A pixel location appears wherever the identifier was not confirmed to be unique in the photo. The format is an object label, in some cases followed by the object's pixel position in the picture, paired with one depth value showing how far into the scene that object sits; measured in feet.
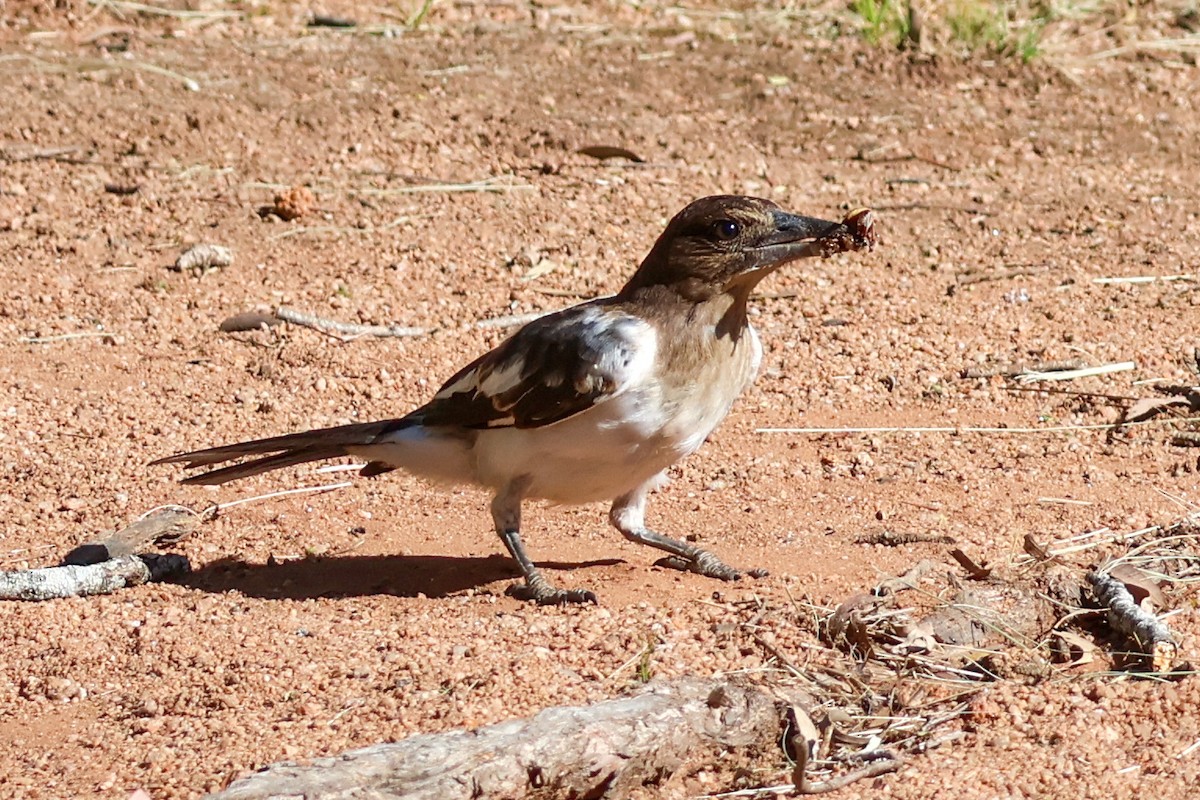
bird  34.50
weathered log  24.08
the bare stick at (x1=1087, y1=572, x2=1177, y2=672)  29.43
